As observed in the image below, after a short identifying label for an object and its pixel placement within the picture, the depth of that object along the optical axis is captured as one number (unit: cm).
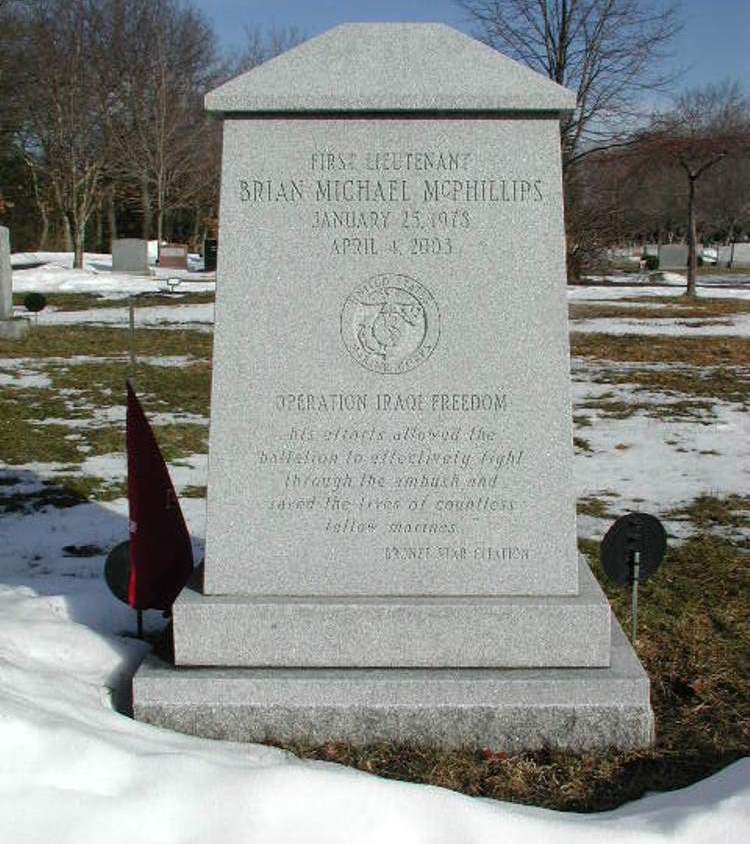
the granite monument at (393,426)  325
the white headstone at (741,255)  5000
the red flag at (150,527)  371
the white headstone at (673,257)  4350
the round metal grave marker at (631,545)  383
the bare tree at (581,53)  2995
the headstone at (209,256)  4000
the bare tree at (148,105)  4012
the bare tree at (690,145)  2452
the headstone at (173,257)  3812
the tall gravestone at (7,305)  1502
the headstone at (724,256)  4897
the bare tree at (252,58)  5582
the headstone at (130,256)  3384
